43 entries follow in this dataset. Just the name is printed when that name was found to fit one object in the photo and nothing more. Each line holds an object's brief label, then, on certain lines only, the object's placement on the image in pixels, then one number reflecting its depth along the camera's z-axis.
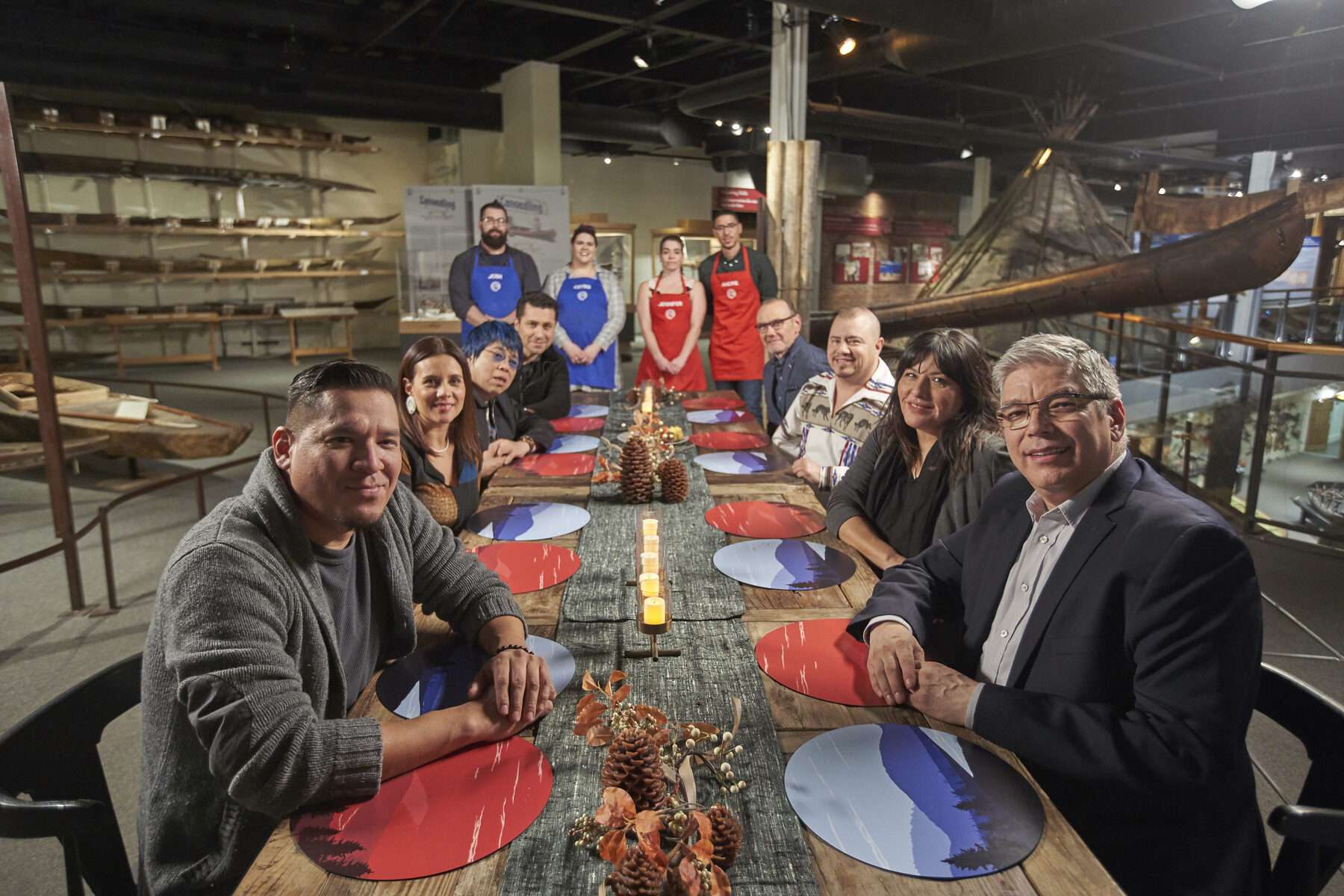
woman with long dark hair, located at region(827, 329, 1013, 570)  2.26
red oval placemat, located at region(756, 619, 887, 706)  1.50
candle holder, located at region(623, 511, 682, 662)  1.58
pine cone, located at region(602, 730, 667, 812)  1.14
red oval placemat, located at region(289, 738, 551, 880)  1.07
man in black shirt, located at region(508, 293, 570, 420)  4.18
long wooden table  1.02
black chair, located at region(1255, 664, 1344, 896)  1.24
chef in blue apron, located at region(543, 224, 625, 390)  5.44
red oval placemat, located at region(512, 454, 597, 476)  3.11
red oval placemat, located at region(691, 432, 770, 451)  3.47
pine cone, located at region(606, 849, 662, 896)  0.94
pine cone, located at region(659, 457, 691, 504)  2.66
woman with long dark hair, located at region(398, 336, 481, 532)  2.52
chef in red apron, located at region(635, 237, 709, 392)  5.52
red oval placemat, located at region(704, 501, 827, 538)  2.37
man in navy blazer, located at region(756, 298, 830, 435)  4.18
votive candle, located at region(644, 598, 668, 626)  1.56
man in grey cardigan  1.17
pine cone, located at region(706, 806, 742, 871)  1.04
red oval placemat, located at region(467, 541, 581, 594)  2.01
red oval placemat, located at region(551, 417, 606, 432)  3.94
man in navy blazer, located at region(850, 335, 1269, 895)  1.26
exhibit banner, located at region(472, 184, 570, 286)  9.27
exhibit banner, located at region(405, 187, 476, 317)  9.48
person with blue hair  3.26
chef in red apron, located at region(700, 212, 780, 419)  5.88
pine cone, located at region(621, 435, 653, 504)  2.64
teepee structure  7.03
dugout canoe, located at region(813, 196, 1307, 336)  3.45
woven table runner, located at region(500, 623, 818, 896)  1.05
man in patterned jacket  3.12
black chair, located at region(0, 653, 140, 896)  1.25
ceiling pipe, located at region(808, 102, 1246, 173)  7.58
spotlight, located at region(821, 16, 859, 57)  6.40
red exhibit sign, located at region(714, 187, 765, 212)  12.59
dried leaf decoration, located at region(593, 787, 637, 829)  0.97
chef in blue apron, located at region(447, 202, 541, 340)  5.88
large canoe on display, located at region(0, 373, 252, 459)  5.64
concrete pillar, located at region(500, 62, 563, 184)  9.65
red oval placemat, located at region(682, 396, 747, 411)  4.49
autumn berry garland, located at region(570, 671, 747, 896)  0.94
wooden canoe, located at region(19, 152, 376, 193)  10.35
